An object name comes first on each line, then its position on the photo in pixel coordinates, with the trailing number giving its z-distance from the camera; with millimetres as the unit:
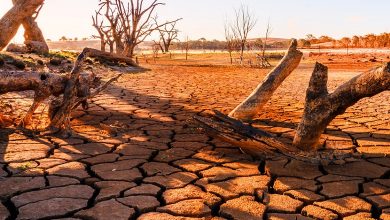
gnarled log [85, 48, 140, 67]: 11956
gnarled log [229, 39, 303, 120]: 5445
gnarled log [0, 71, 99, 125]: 4493
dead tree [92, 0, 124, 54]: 20484
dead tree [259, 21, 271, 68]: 20573
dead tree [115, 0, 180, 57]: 19969
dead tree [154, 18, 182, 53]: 35475
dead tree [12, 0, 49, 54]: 16906
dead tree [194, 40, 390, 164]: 3260
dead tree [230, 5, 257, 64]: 23372
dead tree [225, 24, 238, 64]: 27066
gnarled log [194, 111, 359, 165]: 3549
